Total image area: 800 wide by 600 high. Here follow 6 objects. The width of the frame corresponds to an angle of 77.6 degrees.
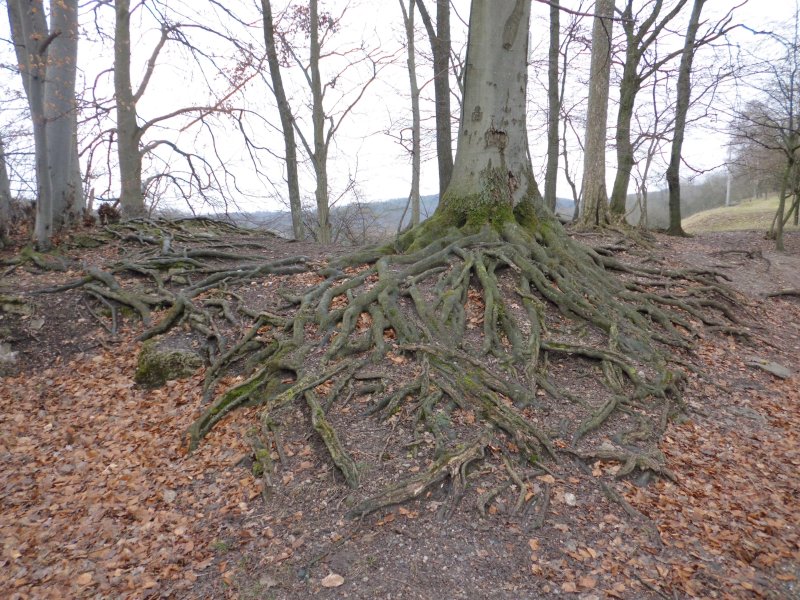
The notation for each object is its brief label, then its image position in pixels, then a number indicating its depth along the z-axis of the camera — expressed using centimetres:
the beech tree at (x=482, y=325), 444
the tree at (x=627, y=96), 1252
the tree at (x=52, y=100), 750
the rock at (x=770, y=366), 603
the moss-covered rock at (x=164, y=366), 603
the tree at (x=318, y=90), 1658
